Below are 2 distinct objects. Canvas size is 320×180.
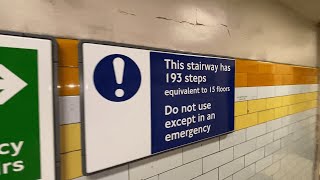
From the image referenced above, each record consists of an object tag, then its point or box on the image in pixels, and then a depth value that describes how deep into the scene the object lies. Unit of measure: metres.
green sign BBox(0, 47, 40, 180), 0.67
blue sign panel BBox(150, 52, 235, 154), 1.09
